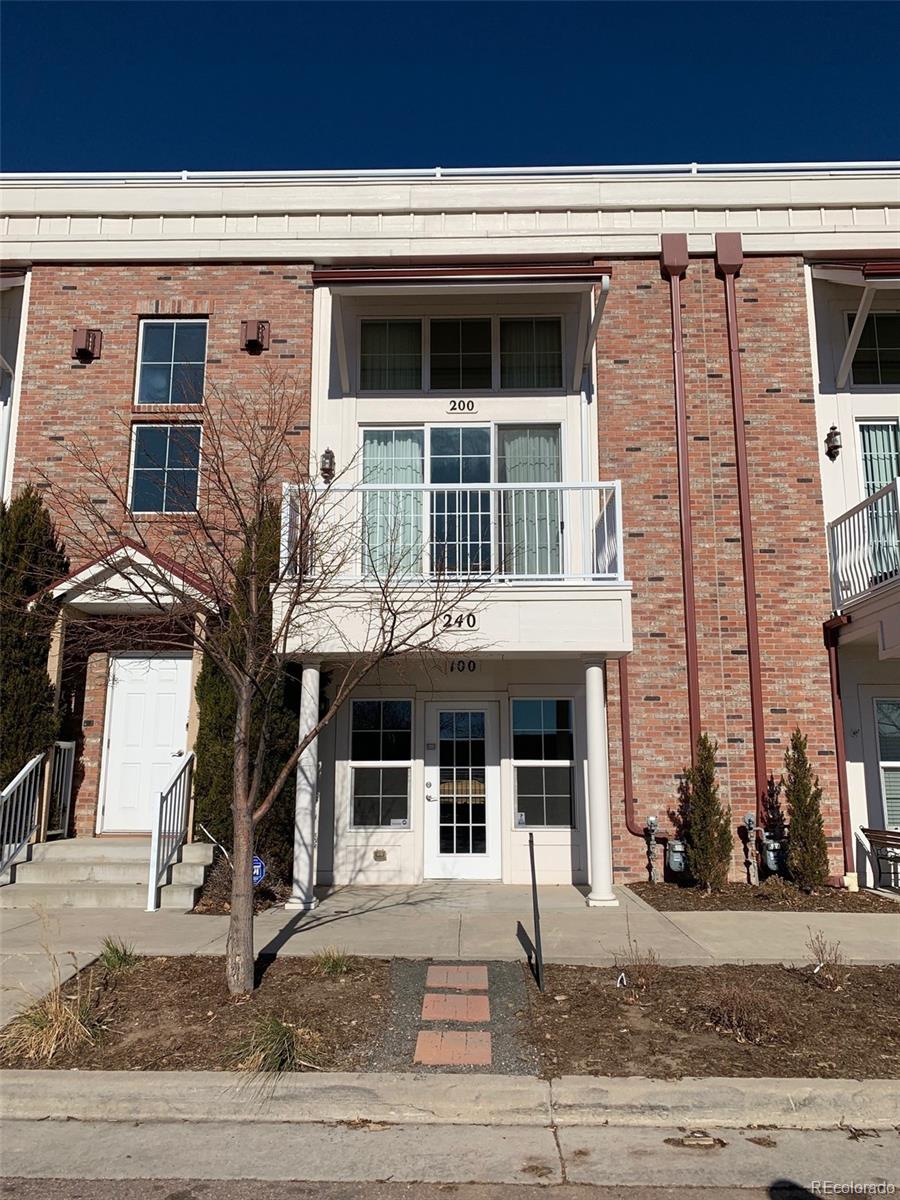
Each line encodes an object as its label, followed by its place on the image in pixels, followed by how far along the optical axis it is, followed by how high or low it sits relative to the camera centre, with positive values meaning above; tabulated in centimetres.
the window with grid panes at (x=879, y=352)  1144 +556
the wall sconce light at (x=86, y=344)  1141 +560
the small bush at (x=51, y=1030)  488 -142
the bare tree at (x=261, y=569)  599 +185
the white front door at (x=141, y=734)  1029 +54
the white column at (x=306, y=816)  870 -35
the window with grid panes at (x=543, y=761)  1045 +24
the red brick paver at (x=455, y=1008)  551 -145
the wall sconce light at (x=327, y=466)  1019 +374
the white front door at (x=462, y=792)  1040 -13
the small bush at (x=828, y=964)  607 -133
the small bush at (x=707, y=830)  962 -53
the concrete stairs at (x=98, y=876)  858 -97
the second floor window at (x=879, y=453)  1108 +413
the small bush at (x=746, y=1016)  510 -139
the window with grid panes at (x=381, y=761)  1052 +23
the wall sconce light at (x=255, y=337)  1137 +568
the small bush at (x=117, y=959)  624 -128
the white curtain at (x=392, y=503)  955 +325
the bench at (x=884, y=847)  971 -73
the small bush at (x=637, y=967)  600 -133
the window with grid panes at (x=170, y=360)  1147 +547
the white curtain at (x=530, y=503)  988 +322
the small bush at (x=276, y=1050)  466 -145
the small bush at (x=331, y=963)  624 -130
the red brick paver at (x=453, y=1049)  481 -150
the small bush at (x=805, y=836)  955 -59
